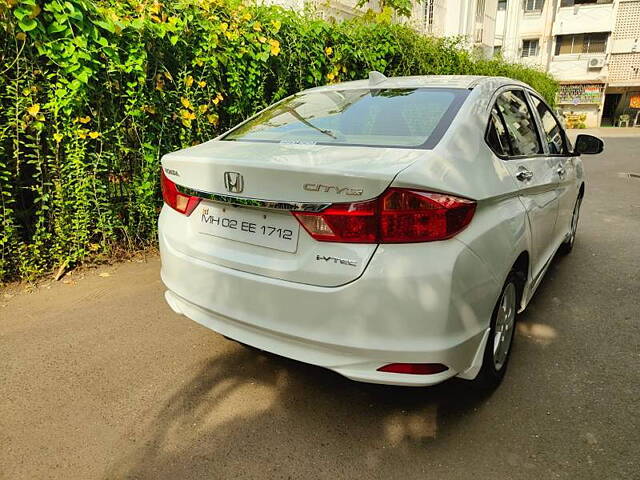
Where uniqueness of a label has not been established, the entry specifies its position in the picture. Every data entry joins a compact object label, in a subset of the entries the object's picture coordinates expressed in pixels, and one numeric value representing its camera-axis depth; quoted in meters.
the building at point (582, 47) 33.88
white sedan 1.84
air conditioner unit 34.88
